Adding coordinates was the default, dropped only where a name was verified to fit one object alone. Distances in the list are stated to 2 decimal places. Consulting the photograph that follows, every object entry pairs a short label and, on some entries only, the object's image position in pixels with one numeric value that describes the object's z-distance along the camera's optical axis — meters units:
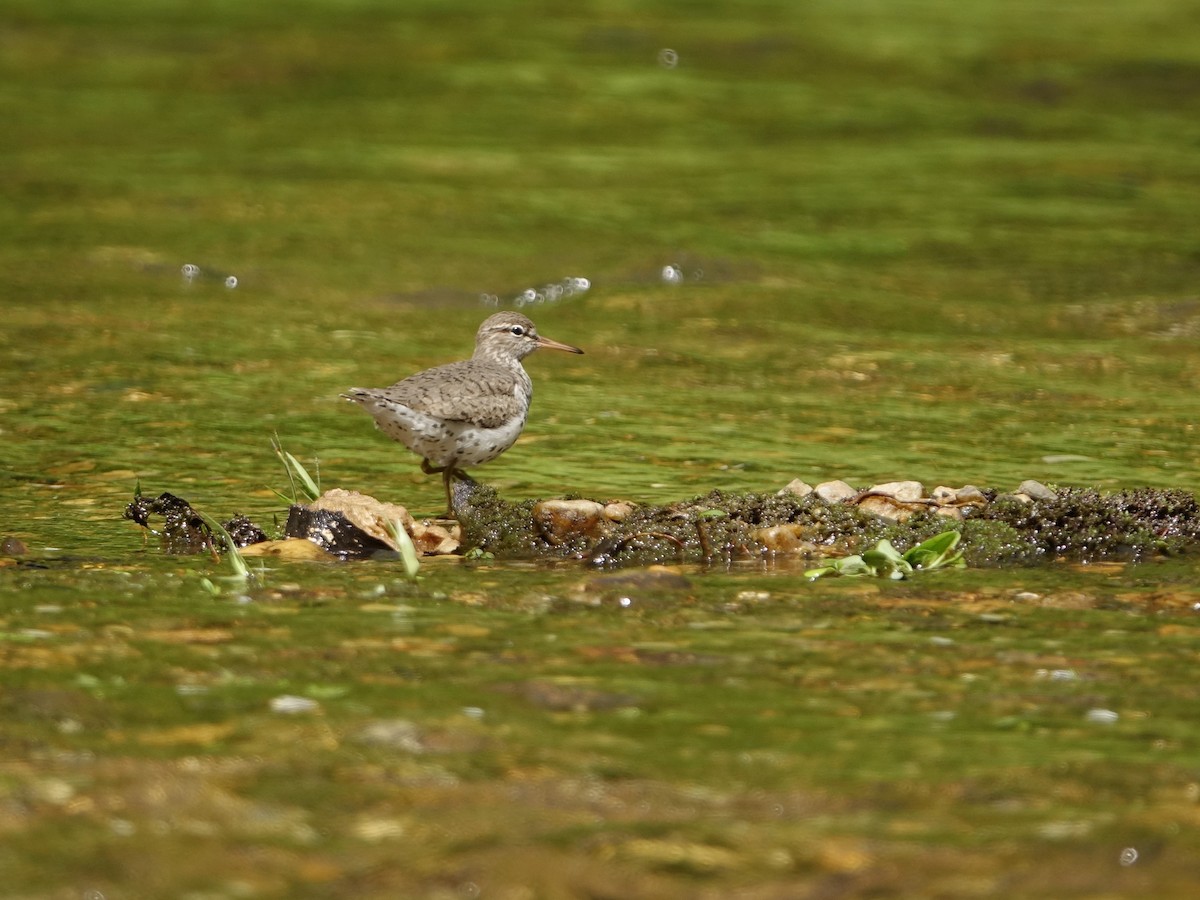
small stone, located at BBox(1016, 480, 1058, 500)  14.20
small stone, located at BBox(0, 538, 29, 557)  13.10
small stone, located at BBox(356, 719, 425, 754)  8.95
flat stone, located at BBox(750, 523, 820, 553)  13.62
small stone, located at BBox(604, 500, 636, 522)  13.84
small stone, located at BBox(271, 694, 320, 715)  9.36
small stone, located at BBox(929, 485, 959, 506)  14.18
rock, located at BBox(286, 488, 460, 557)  13.48
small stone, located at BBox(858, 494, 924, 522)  14.14
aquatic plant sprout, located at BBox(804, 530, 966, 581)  12.77
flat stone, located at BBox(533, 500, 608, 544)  13.77
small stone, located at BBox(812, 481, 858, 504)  14.44
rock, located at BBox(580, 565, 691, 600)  11.89
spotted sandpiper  14.81
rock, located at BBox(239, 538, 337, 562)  13.29
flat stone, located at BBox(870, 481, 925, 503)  14.30
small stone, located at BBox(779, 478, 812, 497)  14.47
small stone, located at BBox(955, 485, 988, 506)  14.06
